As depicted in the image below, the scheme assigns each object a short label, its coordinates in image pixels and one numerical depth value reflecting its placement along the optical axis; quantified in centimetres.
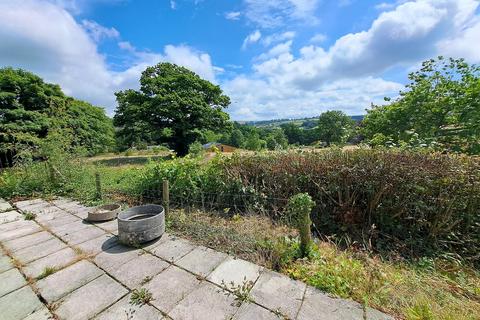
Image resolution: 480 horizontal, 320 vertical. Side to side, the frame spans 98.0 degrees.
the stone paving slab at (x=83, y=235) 299
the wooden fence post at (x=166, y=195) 358
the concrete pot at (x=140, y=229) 273
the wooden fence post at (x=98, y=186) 482
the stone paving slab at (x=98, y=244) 271
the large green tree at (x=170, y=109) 1678
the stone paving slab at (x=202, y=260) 226
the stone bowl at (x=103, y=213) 363
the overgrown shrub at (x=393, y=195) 279
